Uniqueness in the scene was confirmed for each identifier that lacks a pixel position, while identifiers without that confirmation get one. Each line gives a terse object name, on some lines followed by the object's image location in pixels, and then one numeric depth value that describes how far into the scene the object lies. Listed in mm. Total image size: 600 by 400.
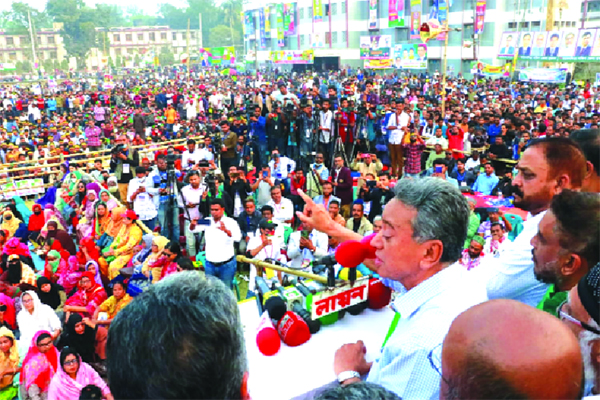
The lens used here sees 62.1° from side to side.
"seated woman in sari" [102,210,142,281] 6496
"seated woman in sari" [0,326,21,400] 4637
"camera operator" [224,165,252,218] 7293
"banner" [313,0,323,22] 40281
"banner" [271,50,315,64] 36438
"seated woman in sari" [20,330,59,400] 4367
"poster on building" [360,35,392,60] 28828
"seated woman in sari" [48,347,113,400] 3984
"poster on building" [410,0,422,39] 31562
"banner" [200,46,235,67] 43688
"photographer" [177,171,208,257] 6965
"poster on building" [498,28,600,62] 18406
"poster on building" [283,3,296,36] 42844
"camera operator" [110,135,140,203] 9062
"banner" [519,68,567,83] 20297
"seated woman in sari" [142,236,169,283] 5703
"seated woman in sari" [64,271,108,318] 5595
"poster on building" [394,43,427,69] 25953
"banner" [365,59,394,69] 28375
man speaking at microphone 1457
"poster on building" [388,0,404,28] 33469
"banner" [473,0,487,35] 29181
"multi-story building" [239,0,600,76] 29281
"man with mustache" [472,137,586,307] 2303
